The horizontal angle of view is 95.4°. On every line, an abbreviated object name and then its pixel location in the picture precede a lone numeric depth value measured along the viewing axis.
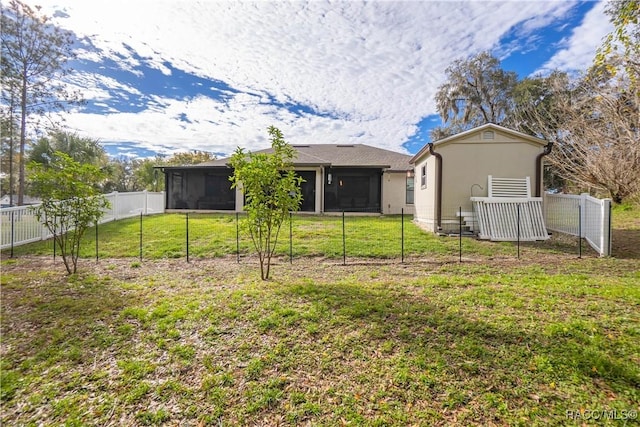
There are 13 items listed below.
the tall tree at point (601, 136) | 8.71
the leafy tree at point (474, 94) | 19.52
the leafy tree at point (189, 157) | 35.59
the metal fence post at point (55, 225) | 5.21
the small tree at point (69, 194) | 5.03
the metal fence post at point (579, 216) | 6.48
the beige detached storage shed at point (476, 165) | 9.05
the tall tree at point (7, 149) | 15.89
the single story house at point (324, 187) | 14.81
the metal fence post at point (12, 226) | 7.47
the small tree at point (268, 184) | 4.58
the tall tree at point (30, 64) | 15.01
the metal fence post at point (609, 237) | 6.55
